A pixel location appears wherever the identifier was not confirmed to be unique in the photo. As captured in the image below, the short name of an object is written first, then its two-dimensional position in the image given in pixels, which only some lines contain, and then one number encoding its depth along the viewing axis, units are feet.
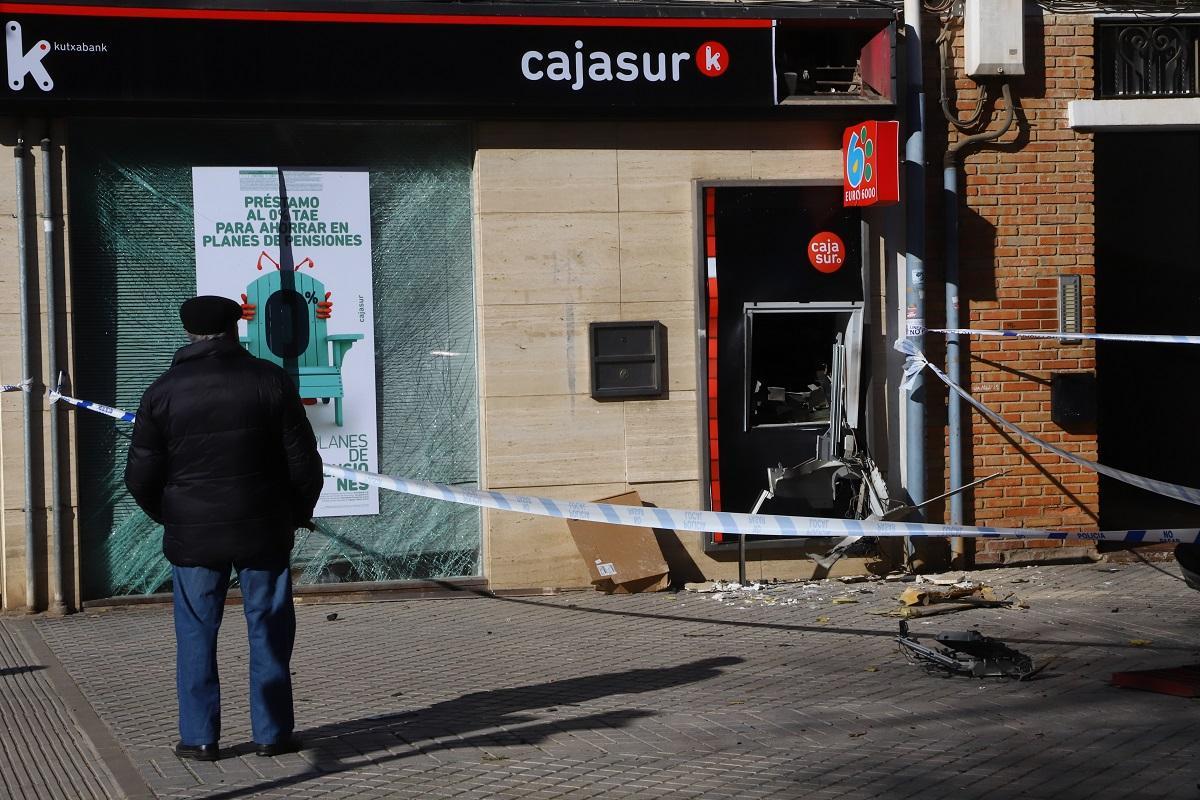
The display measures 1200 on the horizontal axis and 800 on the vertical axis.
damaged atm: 33.50
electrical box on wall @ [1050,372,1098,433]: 34.94
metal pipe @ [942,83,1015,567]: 34.45
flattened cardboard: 32.24
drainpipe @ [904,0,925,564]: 34.14
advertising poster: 31.60
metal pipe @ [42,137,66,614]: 30.07
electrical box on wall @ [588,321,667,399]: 32.95
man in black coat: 18.62
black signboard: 29.70
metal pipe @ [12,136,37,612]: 29.89
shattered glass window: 30.96
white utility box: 33.96
